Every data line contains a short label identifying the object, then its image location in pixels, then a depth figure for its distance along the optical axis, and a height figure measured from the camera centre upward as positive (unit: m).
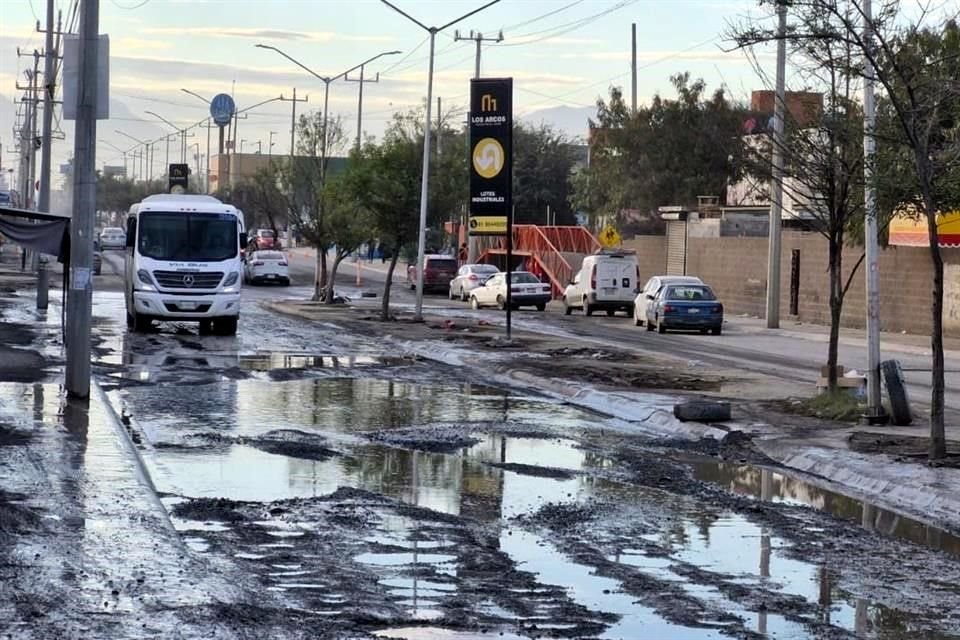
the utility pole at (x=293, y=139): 69.92 +5.62
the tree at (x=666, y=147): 71.00 +5.91
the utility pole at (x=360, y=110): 84.50 +8.83
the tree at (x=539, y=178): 98.50 +5.89
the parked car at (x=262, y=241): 96.81 +1.35
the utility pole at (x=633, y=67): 71.06 +9.35
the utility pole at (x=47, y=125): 52.09 +4.46
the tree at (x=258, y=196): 78.44 +4.14
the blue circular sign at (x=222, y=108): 117.31 +11.41
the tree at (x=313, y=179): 56.28 +3.70
